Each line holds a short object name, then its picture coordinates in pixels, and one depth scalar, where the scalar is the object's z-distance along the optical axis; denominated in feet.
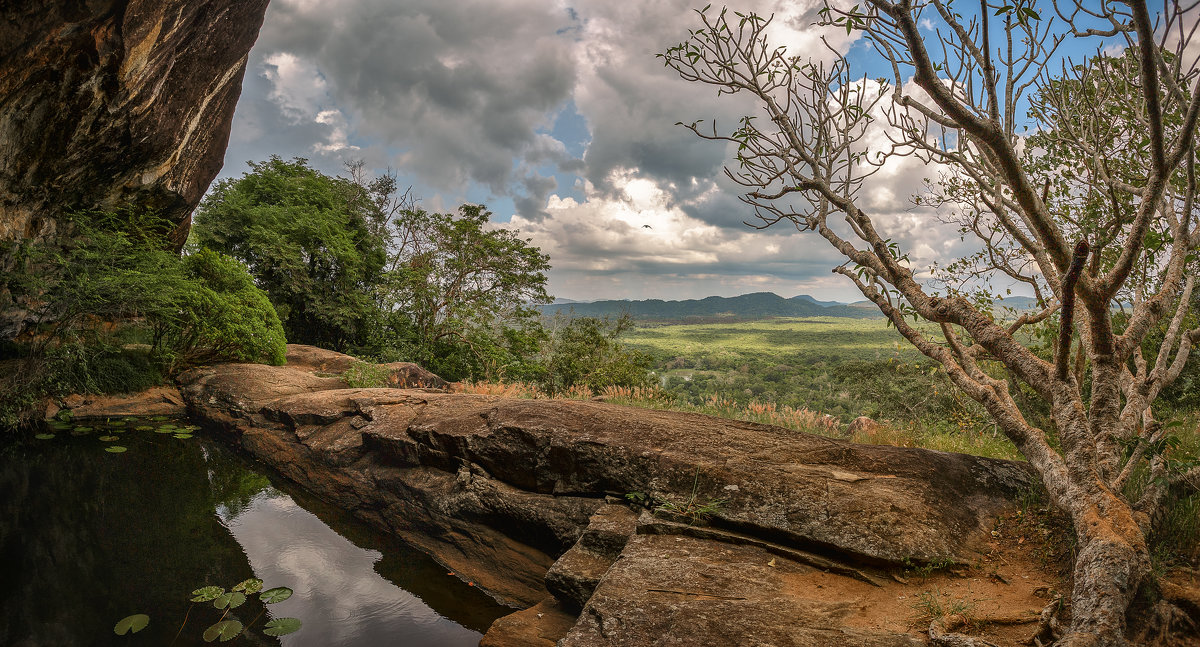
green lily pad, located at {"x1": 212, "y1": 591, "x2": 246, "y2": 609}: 16.69
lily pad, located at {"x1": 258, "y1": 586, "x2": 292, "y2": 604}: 17.48
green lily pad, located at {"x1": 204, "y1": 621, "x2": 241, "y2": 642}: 15.10
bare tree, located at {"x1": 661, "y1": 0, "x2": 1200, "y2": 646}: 10.59
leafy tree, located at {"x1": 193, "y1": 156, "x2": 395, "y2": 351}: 63.36
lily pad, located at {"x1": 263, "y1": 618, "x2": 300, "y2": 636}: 15.90
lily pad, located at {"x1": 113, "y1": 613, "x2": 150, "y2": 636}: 14.89
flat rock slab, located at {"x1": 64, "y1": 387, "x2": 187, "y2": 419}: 37.09
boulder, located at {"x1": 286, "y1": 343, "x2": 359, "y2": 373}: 51.70
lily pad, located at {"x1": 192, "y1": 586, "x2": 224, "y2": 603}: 16.80
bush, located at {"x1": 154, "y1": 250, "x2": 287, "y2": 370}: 41.75
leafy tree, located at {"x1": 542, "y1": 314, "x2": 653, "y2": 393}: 63.72
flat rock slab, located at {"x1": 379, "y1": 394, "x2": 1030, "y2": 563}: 15.75
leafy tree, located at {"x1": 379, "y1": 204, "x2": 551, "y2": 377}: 68.74
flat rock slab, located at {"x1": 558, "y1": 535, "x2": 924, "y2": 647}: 11.69
